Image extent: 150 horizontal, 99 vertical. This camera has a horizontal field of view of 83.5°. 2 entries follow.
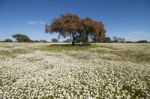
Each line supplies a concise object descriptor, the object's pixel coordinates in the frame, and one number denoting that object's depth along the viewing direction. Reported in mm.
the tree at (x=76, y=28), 26464
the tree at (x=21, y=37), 77915
